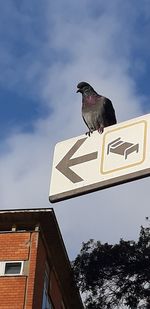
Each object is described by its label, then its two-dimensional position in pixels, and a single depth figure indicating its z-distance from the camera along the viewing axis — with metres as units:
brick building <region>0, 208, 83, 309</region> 20.31
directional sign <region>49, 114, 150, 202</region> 2.79
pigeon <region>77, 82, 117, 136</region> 3.09
